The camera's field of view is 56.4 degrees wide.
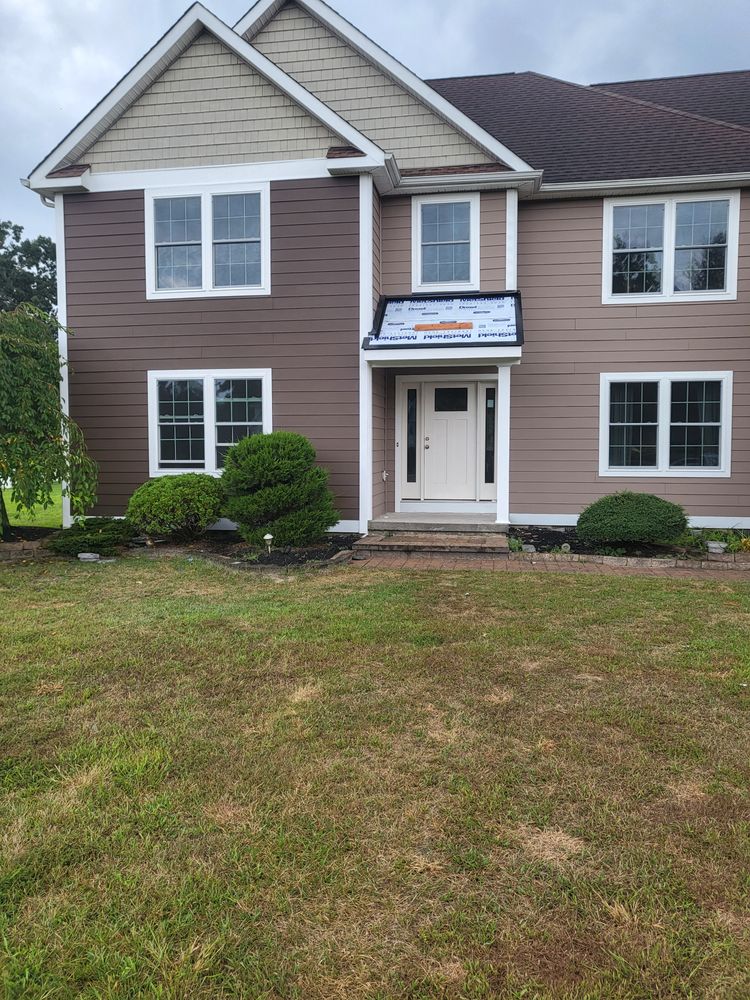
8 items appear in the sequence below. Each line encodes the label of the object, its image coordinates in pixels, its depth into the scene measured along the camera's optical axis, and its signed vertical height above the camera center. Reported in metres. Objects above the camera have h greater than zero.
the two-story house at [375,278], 10.54 +2.82
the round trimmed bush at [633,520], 9.09 -0.81
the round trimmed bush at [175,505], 9.69 -0.68
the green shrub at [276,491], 9.28 -0.47
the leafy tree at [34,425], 9.23 +0.43
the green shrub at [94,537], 9.33 -1.11
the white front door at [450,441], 11.79 +0.28
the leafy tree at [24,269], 41.22 +11.29
